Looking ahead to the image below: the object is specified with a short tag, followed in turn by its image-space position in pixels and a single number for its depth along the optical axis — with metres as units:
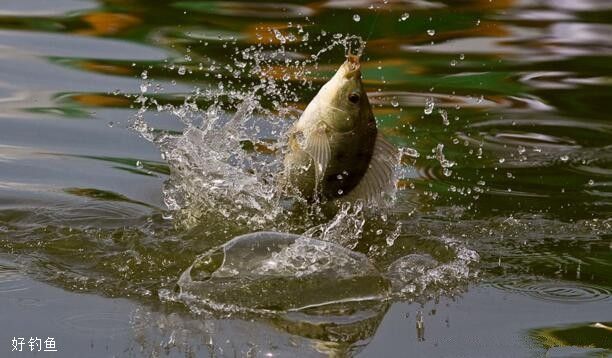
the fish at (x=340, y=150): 10.06
